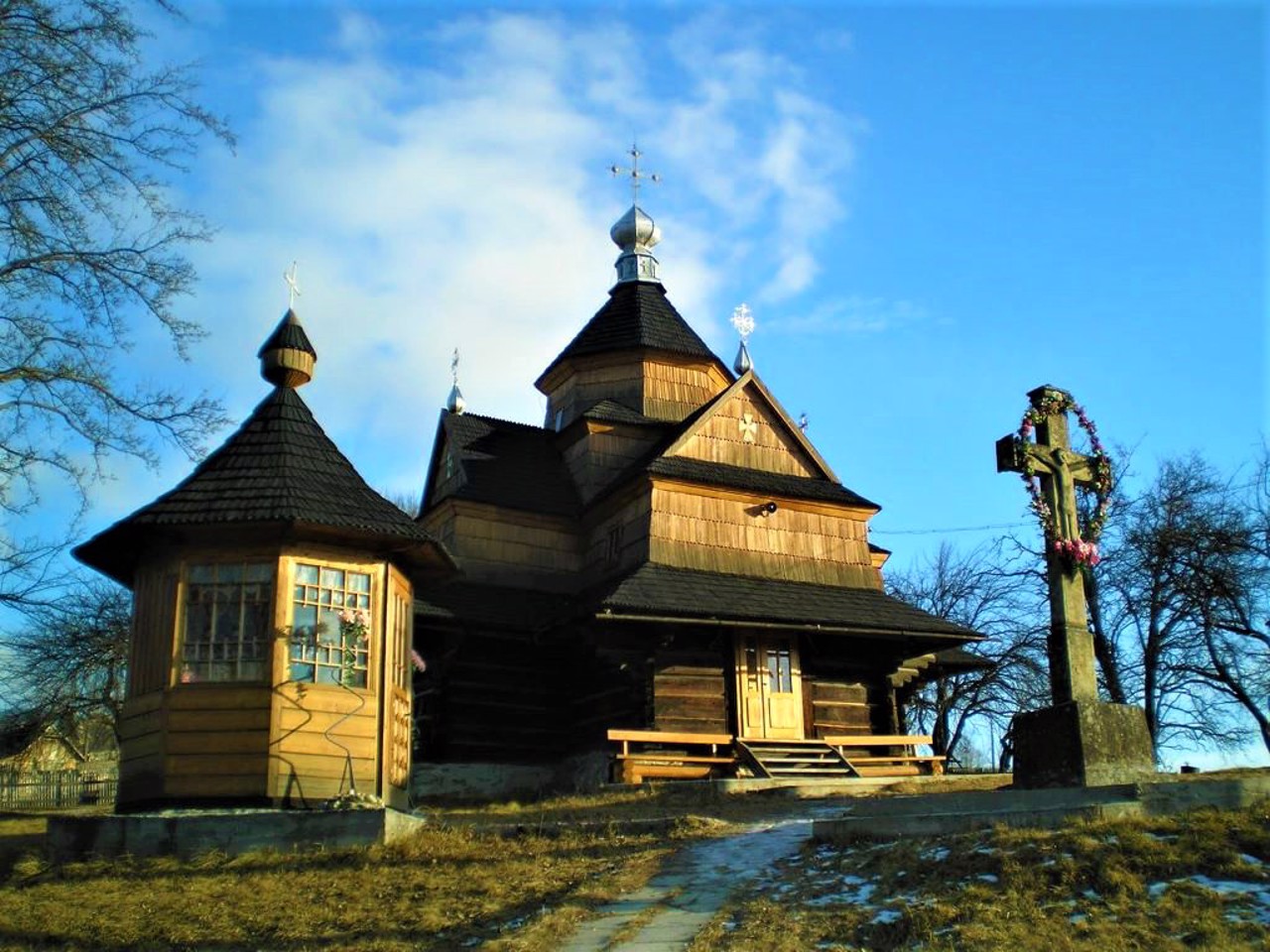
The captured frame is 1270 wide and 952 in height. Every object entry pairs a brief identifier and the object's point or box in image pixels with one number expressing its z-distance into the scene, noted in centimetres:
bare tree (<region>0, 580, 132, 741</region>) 2617
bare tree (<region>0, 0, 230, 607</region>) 1286
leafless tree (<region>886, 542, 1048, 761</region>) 3475
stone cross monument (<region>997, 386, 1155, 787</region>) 1409
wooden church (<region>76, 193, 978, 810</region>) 1576
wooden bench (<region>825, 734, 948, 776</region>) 2341
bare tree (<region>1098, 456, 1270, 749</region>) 2800
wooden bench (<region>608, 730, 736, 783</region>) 2162
